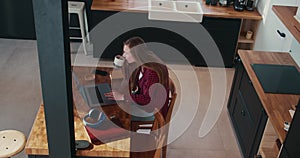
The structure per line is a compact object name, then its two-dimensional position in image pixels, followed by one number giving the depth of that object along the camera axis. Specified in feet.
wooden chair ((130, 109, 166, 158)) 8.64
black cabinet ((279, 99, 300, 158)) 7.29
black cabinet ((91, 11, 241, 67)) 15.79
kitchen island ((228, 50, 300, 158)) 9.81
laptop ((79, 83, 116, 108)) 9.01
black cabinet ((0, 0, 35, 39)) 17.38
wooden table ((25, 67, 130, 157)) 7.72
